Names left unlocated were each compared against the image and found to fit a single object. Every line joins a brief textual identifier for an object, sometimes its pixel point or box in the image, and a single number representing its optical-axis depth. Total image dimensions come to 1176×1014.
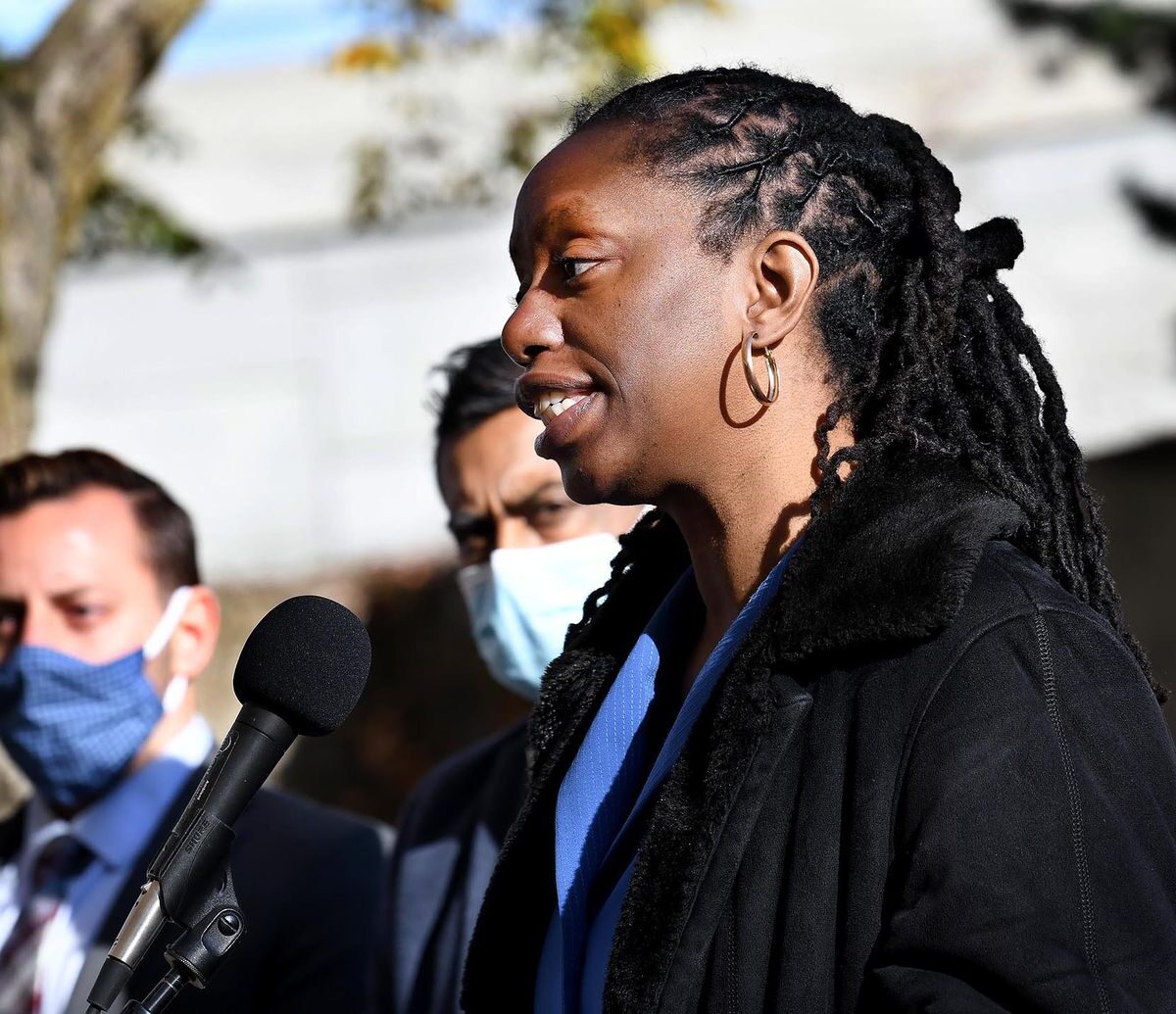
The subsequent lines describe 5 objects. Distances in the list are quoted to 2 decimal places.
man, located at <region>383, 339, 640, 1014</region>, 2.58
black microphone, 1.96
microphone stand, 1.97
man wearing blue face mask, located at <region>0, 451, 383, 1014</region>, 2.46
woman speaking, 1.87
